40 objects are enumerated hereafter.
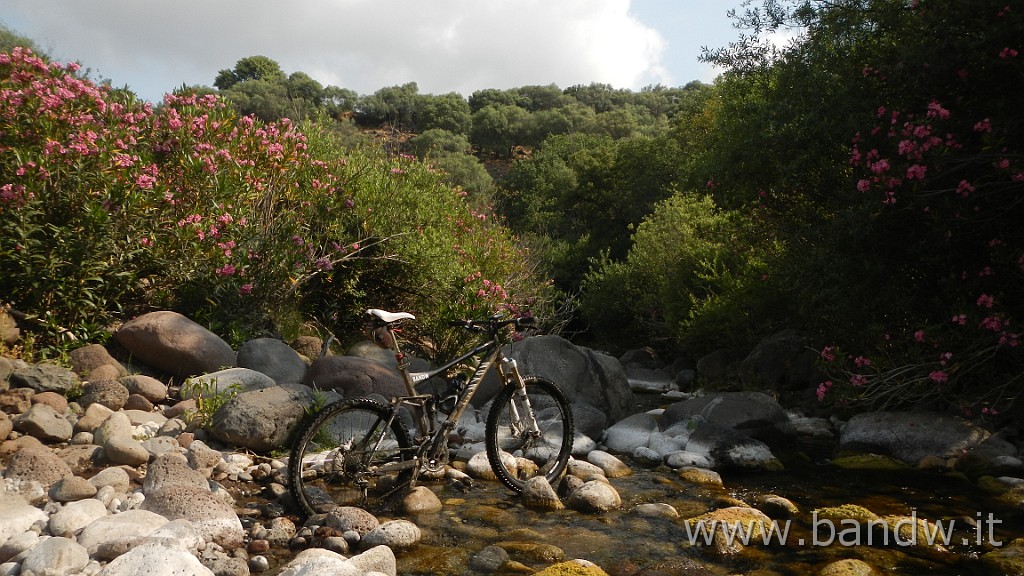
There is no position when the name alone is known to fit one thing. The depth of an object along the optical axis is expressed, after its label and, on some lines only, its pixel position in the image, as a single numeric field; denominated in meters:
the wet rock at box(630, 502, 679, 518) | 6.20
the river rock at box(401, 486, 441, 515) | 5.87
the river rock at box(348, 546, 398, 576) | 4.47
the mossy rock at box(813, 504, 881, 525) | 6.14
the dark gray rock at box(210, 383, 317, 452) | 6.73
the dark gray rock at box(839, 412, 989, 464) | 8.98
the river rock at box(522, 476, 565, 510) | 6.21
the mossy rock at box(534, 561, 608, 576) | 4.57
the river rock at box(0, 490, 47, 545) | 4.62
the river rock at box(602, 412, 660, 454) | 9.02
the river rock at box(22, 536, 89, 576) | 4.12
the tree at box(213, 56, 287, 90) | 68.12
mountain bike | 5.50
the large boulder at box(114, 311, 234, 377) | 8.33
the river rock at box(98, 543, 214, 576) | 4.00
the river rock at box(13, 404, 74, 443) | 6.35
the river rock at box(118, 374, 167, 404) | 7.55
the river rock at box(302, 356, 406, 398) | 8.29
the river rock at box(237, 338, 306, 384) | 8.62
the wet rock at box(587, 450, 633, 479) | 7.63
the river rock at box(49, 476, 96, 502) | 5.27
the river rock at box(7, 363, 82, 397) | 7.11
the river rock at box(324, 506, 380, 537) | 5.16
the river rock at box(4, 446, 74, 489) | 5.43
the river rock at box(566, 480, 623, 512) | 6.19
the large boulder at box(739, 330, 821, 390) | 14.09
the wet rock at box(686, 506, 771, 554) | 5.39
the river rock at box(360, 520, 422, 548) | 5.04
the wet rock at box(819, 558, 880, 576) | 4.85
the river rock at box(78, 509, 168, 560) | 4.49
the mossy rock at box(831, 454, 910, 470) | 8.56
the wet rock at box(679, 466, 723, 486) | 7.52
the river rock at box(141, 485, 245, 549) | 4.95
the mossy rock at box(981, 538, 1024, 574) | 5.14
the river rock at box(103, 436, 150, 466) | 6.11
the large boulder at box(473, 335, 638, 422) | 10.08
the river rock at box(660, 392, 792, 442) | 9.53
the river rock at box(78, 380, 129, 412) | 7.16
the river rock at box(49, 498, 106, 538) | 4.77
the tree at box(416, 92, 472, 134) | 59.94
